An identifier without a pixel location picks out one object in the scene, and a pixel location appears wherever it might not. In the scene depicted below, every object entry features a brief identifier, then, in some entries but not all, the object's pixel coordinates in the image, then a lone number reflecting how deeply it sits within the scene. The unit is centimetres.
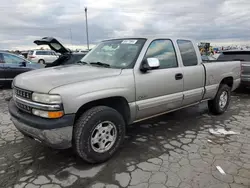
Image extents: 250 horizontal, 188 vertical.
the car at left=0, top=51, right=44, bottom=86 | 891
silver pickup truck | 280
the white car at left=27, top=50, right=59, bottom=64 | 2484
